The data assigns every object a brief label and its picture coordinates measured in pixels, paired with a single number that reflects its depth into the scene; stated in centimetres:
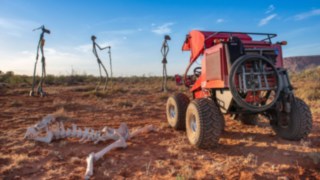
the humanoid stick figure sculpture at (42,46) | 1441
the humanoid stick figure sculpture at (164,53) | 1633
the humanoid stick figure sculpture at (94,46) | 1700
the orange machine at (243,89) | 472
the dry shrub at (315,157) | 406
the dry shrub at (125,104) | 1258
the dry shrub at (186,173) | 363
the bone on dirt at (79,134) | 547
